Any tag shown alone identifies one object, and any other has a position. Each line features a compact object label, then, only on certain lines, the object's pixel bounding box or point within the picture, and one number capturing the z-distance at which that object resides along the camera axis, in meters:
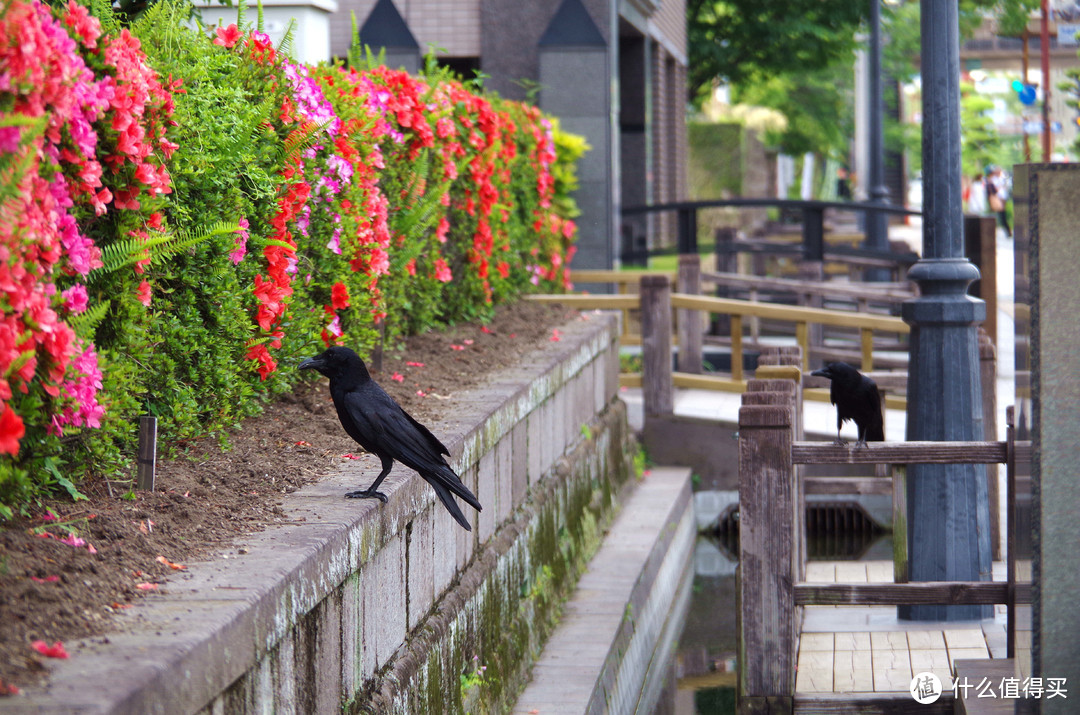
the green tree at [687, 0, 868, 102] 47.78
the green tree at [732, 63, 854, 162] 72.50
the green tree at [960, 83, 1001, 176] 137.00
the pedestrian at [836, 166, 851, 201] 96.87
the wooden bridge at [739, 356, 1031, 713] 9.66
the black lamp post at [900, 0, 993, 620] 11.65
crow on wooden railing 11.38
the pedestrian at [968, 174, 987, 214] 125.89
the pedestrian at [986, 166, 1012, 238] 80.64
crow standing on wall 7.66
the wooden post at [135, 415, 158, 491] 6.95
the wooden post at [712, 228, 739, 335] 32.28
